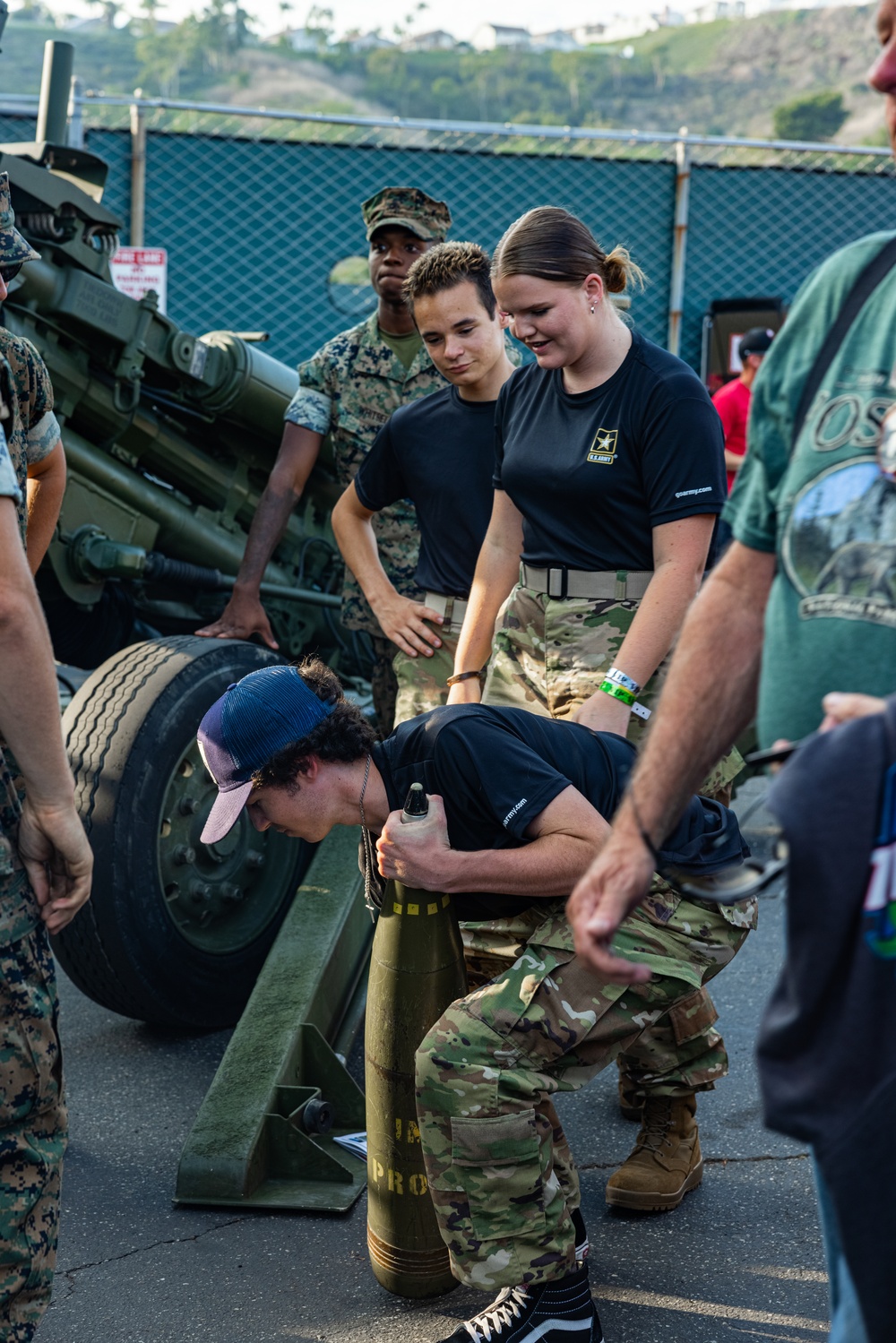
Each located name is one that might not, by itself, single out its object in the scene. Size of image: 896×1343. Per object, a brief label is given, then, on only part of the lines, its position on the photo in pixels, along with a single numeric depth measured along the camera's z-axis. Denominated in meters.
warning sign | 7.03
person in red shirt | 7.93
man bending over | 2.37
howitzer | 3.59
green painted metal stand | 3.00
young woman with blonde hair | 2.90
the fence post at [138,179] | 7.46
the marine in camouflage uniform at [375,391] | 4.37
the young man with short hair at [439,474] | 3.44
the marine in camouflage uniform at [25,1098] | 1.99
